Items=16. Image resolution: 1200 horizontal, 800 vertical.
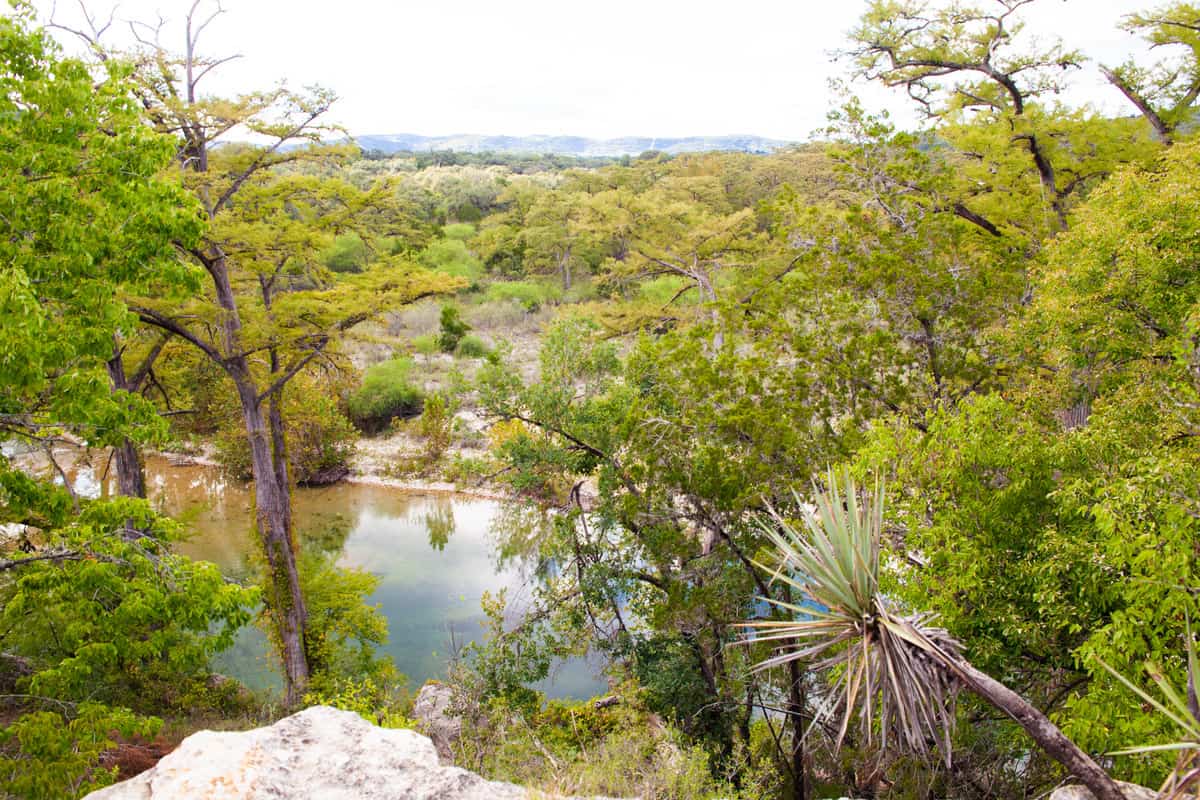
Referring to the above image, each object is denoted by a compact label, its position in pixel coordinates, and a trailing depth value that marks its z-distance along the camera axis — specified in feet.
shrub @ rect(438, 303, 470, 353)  122.42
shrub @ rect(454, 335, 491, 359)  121.39
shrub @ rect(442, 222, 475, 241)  183.36
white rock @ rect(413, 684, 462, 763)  32.32
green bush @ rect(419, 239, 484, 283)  148.77
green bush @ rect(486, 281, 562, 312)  145.89
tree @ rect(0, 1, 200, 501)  19.81
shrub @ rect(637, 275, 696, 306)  99.19
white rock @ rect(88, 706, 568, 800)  13.37
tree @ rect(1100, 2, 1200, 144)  44.60
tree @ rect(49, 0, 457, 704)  38.78
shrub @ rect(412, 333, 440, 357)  110.42
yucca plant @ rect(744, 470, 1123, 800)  14.16
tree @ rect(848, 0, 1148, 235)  45.14
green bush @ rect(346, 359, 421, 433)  103.45
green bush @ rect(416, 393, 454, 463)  92.79
